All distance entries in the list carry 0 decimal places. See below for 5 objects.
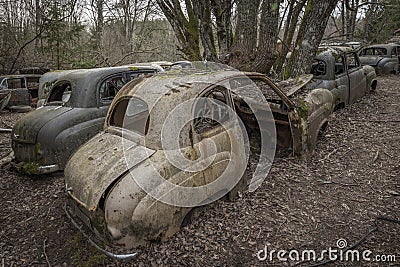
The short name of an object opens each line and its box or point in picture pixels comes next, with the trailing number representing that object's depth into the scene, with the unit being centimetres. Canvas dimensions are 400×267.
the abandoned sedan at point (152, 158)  296
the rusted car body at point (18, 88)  1026
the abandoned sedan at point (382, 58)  1312
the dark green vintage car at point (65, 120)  501
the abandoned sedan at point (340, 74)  733
